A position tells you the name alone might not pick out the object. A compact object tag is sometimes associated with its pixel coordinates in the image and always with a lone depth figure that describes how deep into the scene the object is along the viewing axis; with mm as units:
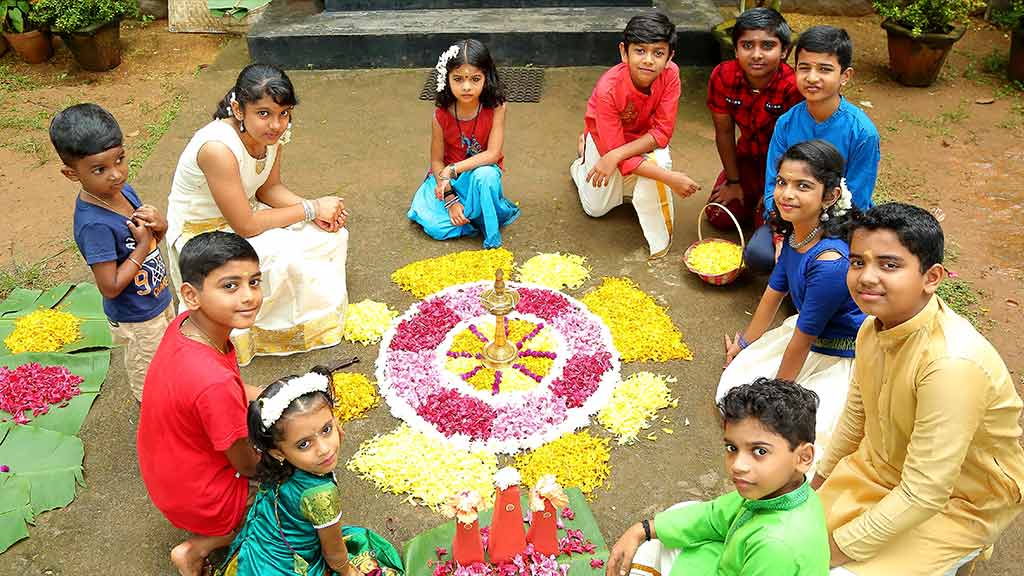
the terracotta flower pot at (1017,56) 7617
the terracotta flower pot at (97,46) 7943
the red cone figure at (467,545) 3191
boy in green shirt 2451
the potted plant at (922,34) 7395
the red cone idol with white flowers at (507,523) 3111
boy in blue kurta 4367
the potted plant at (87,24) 7809
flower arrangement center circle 4082
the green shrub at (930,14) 7312
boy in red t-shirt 3104
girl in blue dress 3709
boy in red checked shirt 5023
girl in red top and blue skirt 5402
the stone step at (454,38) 7941
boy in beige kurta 2650
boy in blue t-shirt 3627
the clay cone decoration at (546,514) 3137
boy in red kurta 5309
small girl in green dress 2801
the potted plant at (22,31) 8141
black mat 7582
